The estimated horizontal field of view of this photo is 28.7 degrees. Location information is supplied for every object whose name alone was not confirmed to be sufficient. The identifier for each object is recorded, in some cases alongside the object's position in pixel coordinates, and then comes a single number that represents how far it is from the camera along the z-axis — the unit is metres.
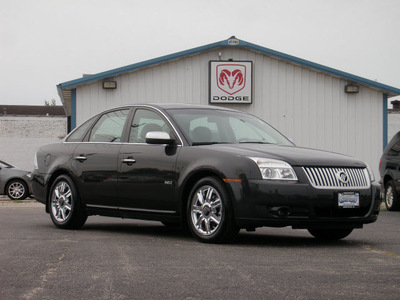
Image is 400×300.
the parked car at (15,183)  22.86
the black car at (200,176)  7.76
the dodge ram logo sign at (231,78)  24.81
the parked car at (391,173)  15.73
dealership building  24.64
